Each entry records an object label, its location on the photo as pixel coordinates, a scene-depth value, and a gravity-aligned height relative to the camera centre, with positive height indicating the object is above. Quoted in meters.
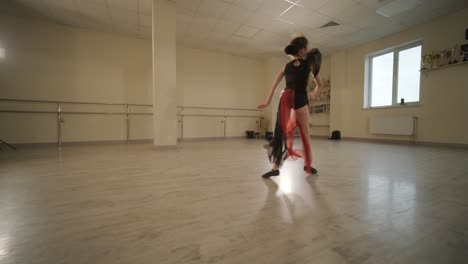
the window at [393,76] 4.68 +1.33
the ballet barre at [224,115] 5.79 +0.33
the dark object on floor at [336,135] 6.09 -0.27
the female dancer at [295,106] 1.63 +0.17
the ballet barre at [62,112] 4.12 +0.29
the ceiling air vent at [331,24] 4.47 +2.39
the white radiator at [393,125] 4.57 +0.04
